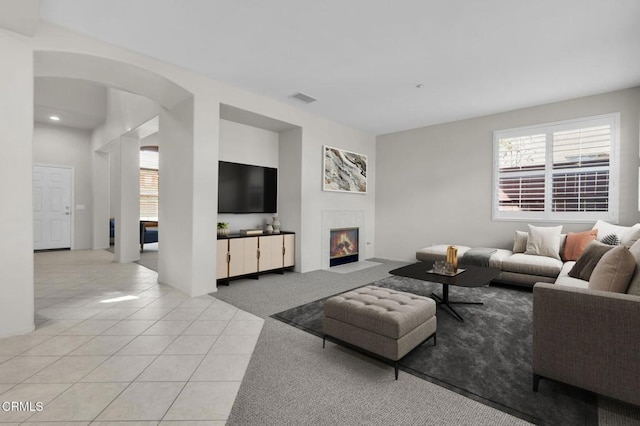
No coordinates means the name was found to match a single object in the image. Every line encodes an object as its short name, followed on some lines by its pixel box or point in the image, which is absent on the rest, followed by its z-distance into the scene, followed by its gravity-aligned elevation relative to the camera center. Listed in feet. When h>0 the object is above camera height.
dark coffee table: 9.40 -2.23
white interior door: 22.74 -0.04
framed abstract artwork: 18.47 +2.50
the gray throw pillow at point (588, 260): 9.35 -1.59
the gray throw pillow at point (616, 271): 6.08 -1.26
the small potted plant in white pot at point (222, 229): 14.47 -1.02
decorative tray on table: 10.22 -2.20
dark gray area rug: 5.48 -3.59
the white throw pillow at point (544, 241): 13.75 -1.45
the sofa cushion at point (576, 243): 13.03 -1.44
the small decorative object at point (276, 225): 16.92 -0.95
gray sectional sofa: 4.97 -2.21
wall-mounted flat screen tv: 15.15 +1.07
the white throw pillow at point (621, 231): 11.37 -0.84
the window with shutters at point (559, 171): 14.26 +2.03
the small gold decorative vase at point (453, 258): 10.45 -1.72
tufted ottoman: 6.49 -2.61
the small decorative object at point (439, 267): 10.48 -2.05
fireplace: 19.19 -2.47
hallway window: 31.76 +2.52
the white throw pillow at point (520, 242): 15.06 -1.61
